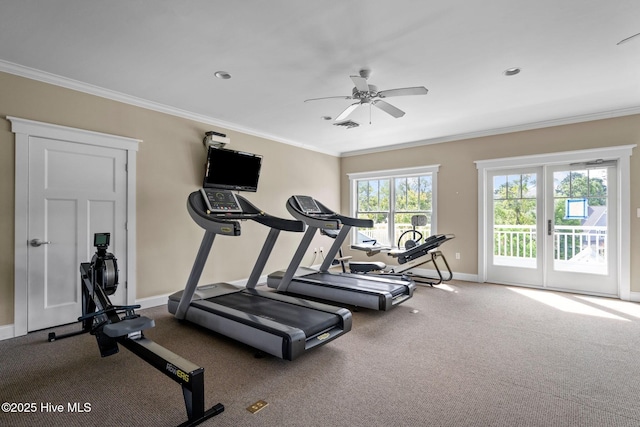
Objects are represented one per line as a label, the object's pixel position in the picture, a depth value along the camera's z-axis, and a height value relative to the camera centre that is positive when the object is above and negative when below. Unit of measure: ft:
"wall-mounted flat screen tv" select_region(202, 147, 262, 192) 15.57 +2.30
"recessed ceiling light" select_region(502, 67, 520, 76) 10.84 +4.87
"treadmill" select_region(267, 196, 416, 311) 13.05 -3.13
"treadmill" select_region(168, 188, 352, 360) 8.85 -3.16
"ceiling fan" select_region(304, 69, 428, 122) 10.11 +4.02
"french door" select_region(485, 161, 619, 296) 15.65 -0.64
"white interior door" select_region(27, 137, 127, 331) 10.98 -0.06
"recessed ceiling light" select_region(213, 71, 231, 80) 11.07 +4.87
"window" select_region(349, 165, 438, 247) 21.20 +0.98
